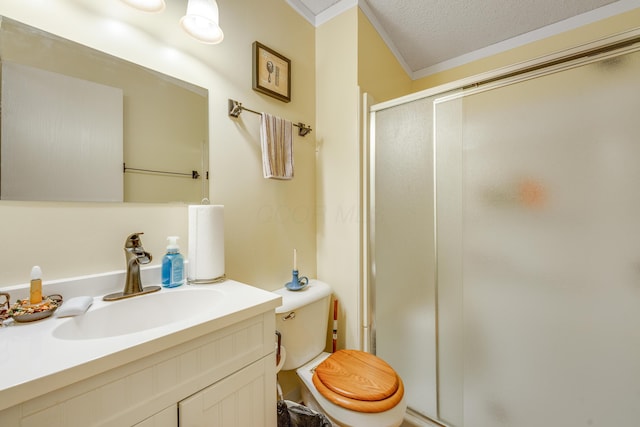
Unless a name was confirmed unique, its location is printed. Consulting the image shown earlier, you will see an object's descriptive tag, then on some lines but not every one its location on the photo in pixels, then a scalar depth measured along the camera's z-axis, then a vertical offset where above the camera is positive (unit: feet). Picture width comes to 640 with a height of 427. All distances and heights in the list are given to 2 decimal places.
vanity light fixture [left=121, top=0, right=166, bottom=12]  2.69 +2.26
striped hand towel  4.12 +1.12
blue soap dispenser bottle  3.04 -0.63
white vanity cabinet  1.50 -1.26
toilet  3.09 -2.28
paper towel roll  3.18 -0.39
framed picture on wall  4.21 +2.45
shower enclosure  3.10 -0.49
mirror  2.34 +0.96
